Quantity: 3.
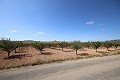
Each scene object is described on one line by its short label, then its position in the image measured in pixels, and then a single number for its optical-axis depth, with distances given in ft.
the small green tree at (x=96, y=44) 64.81
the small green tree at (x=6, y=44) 42.61
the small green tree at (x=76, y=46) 51.01
